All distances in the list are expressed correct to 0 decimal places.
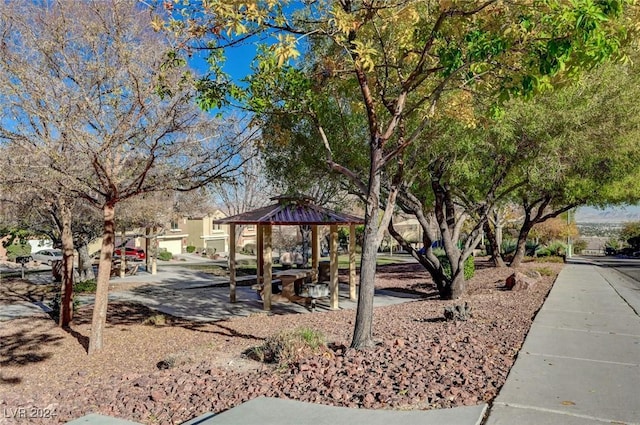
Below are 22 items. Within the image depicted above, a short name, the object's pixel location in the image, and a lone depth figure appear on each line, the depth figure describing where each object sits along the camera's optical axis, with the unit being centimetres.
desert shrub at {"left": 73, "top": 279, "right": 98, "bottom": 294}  1809
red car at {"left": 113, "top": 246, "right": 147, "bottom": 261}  3964
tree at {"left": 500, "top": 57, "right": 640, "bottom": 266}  1079
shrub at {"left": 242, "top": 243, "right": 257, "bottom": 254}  5302
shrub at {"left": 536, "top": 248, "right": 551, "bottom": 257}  3431
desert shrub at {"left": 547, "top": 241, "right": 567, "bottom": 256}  3599
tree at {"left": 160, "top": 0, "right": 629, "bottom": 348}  598
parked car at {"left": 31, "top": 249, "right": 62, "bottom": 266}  3681
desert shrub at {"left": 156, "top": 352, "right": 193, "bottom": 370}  744
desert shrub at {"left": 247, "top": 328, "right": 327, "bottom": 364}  651
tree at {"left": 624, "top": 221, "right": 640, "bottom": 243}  5394
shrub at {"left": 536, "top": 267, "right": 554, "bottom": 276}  1927
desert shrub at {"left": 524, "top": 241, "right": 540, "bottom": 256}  3499
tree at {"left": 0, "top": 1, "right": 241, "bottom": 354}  871
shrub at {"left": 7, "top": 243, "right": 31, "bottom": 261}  4012
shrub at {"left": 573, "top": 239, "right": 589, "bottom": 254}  5709
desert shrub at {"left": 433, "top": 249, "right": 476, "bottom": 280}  1785
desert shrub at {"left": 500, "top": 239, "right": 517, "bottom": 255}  3772
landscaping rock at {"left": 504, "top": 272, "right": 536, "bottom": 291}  1409
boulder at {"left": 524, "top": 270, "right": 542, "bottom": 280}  1733
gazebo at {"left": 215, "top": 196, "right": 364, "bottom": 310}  1398
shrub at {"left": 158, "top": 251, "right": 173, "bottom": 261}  4197
